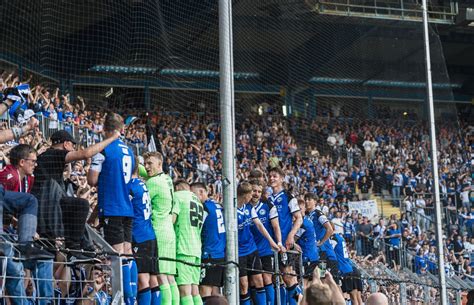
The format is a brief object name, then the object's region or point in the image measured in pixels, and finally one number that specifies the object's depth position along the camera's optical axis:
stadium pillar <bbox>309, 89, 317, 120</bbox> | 20.42
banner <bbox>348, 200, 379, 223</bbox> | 22.88
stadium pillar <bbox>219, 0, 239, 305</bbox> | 9.07
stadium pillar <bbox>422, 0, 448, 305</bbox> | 12.28
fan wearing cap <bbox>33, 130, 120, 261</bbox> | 8.22
